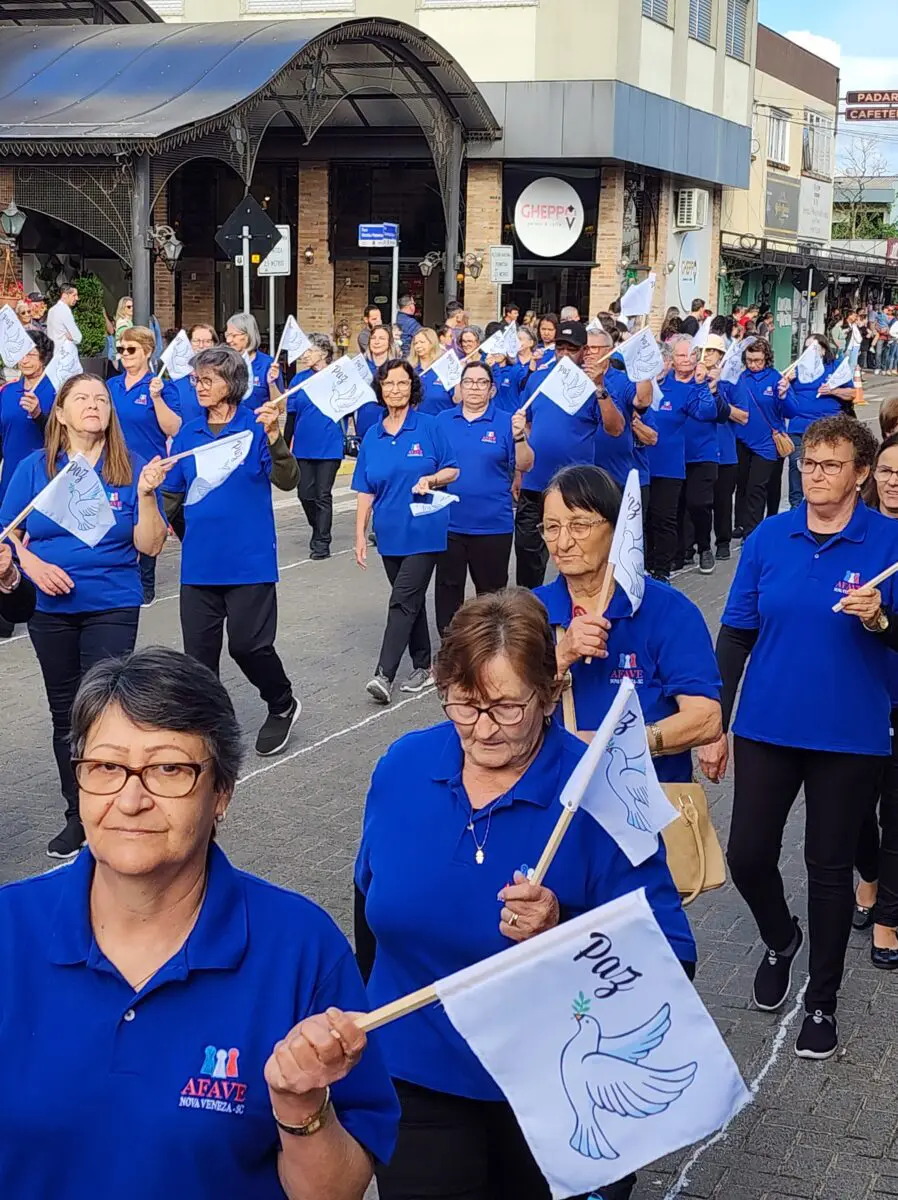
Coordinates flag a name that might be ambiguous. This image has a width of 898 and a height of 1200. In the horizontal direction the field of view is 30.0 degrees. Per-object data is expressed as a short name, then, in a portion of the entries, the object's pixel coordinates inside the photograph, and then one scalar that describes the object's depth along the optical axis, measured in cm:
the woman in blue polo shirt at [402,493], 977
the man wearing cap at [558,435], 1181
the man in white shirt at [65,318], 2009
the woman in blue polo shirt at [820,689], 507
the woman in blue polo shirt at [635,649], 433
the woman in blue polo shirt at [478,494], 1028
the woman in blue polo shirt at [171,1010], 232
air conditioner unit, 3878
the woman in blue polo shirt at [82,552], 670
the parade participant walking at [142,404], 1148
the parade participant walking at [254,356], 1292
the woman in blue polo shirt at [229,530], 822
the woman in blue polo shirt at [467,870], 324
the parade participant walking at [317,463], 1524
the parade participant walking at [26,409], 1095
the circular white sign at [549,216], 3434
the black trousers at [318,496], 1522
